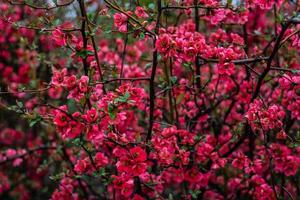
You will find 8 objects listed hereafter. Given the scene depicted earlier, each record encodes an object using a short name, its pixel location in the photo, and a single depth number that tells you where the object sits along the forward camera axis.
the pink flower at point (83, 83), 1.17
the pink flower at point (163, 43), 1.16
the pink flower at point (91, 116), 1.15
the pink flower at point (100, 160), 1.32
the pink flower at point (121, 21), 1.21
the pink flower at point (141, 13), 1.23
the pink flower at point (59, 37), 1.20
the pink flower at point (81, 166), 1.30
